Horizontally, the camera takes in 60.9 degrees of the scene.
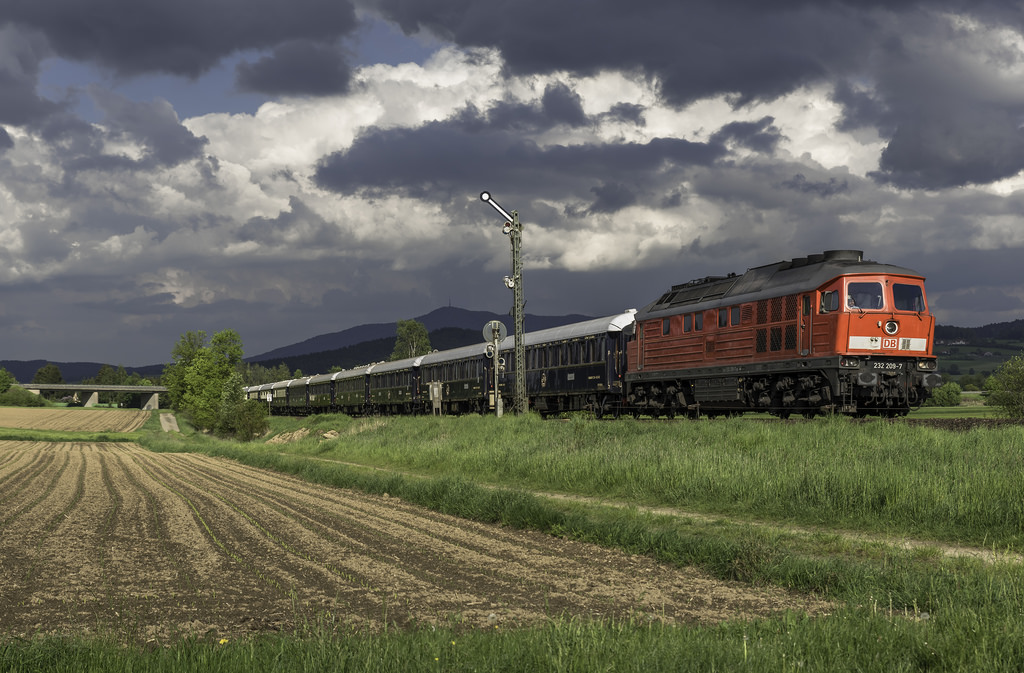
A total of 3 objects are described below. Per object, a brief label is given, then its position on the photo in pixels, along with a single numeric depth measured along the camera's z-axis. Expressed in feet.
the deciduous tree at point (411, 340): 497.46
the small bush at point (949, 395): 259.80
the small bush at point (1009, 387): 151.12
